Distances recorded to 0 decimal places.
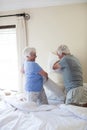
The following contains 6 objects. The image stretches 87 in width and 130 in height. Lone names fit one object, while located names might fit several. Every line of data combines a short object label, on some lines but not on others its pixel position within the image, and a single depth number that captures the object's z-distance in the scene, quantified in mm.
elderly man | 2700
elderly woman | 2840
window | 3990
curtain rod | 3785
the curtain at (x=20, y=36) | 3775
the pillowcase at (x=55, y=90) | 3000
